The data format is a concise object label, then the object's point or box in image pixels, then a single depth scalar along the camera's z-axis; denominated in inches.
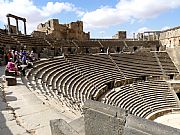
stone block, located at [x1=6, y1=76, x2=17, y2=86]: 203.1
